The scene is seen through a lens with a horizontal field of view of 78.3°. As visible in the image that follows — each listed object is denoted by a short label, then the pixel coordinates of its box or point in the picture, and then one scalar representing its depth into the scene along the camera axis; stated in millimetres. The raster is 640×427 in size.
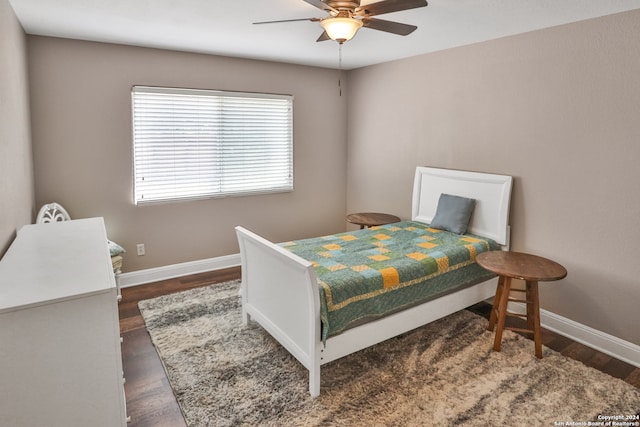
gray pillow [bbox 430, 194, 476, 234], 3650
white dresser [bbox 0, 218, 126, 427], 1443
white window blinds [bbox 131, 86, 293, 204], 3957
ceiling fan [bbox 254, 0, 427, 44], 2080
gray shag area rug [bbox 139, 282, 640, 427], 2189
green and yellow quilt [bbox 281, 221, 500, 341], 2432
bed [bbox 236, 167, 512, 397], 2338
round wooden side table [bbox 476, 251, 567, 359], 2689
